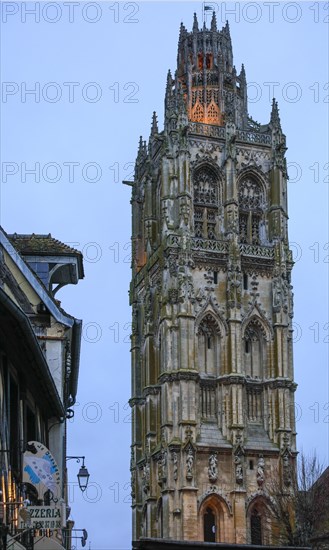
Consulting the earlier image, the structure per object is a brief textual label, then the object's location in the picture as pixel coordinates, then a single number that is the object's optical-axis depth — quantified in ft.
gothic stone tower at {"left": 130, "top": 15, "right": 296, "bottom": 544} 252.42
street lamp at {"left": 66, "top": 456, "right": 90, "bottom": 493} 99.14
